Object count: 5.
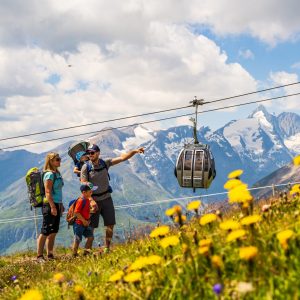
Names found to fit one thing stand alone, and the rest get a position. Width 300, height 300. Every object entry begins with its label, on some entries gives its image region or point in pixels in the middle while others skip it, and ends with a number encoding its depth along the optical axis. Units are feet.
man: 33.30
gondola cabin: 55.11
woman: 32.60
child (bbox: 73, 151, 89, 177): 37.86
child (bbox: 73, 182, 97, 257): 32.73
